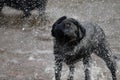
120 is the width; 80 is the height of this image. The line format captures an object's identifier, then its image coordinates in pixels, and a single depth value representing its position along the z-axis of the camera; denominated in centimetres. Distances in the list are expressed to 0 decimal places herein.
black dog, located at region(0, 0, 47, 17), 1490
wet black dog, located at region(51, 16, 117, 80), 735
